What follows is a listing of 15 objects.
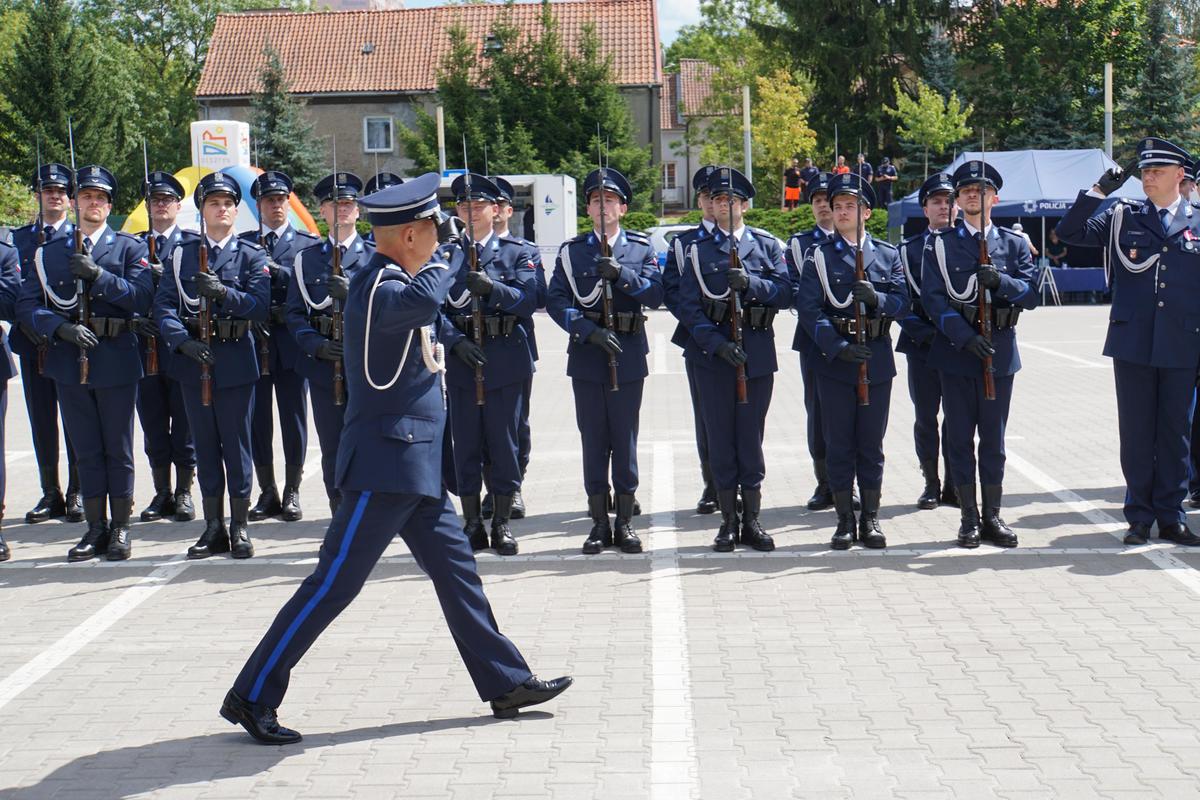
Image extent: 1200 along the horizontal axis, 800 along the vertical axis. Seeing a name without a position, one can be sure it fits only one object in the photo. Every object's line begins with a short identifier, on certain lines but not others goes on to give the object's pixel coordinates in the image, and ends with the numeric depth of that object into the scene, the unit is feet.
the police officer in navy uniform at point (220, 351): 28.81
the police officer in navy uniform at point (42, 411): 31.87
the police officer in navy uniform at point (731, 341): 28.58
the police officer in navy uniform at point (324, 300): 29.66
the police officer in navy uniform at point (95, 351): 28.58
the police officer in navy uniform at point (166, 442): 33.47
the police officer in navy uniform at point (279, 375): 32.22
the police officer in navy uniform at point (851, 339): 28.25
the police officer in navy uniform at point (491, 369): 28.99
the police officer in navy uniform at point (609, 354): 28.68
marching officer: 17.92
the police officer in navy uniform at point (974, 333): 28.55
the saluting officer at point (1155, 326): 28.22
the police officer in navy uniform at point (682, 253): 29.27
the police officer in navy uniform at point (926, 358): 31.81
